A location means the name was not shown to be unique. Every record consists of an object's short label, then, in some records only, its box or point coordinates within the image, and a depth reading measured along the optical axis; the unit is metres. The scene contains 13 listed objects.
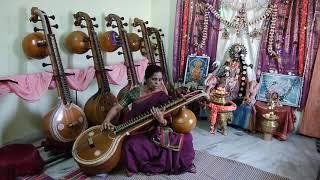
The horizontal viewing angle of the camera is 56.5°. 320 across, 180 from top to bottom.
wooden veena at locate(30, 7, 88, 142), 2.71
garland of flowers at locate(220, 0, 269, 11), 3.65
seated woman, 2.46
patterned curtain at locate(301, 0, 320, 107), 3.31
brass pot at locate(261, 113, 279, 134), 3.30
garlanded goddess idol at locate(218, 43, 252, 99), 3.71
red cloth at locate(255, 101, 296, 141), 3.40
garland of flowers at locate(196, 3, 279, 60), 3.57
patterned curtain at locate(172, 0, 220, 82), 4.04
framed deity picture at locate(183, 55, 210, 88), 4.12
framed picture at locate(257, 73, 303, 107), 3.51
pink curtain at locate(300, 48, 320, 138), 3.39
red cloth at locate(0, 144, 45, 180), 2.31
